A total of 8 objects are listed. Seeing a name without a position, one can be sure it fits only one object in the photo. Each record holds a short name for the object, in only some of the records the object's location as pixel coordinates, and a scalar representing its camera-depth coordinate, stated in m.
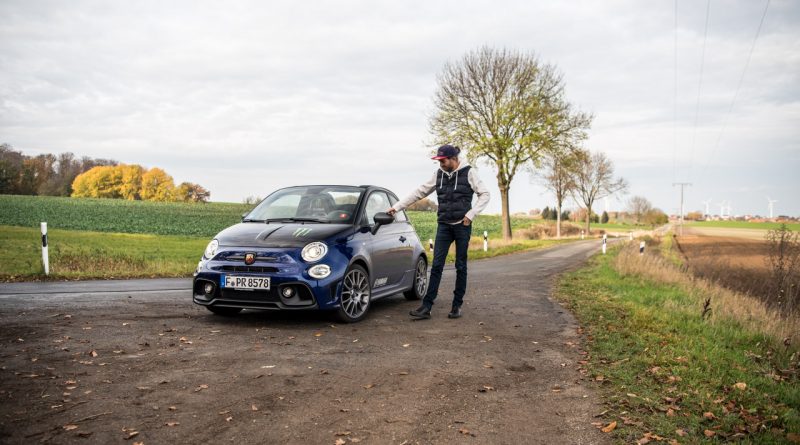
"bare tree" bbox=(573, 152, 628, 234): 69.19
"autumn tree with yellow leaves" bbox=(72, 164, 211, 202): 80.94
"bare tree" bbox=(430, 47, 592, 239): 34.38
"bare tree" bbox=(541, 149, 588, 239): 56.56
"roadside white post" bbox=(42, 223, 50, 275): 12.18
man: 7.71
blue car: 6.78
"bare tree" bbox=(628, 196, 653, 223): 119.12
